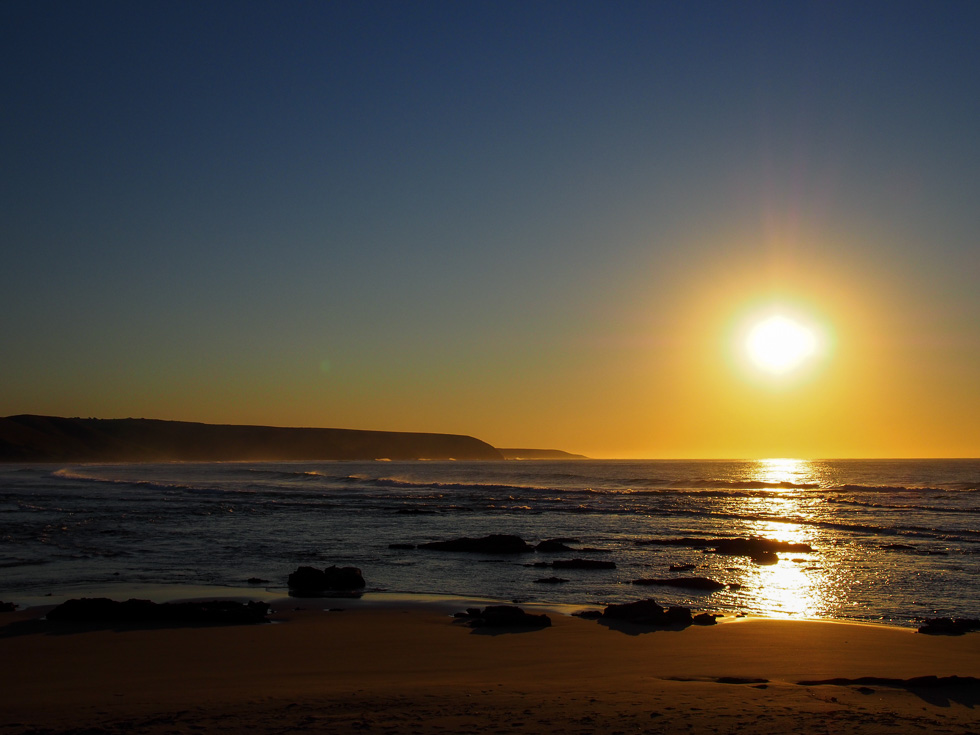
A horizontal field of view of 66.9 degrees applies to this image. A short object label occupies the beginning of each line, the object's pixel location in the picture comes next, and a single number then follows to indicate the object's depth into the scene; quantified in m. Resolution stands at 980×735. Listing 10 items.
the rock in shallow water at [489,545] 25.20
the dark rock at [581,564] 21.52
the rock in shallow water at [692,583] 18.15
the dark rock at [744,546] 25.31
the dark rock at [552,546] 25.75
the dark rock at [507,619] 12.80
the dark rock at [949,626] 12.75
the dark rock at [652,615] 13.18
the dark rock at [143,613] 12.58
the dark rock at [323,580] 16.72
